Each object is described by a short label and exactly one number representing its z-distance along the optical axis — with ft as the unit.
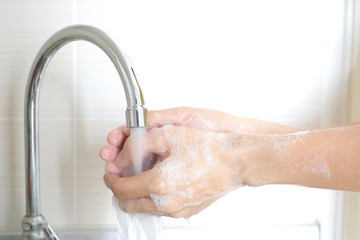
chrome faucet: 1.80
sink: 2.73
